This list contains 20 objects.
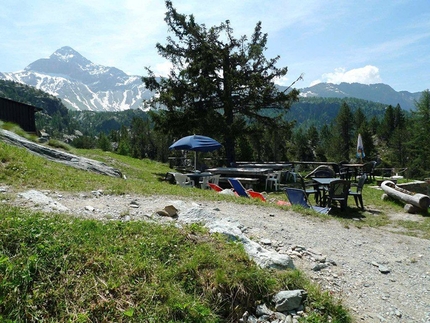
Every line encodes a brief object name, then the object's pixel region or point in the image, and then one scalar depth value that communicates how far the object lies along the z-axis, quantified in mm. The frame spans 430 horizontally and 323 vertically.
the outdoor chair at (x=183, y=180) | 13234
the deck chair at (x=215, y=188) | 11508
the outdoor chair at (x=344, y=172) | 18156
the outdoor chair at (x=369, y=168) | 19656
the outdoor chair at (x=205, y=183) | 12946
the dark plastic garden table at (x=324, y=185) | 10242
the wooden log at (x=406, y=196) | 10044
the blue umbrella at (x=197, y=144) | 14102
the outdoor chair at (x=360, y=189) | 10458
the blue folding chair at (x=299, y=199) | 8773
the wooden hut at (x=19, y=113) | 19675
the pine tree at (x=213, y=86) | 20328
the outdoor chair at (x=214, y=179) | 14267
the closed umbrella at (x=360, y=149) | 21875
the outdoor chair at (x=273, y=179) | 15286
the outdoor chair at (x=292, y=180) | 16581
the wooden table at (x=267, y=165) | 18198
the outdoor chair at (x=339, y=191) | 9625
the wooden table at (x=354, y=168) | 18078
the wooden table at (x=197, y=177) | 13551
